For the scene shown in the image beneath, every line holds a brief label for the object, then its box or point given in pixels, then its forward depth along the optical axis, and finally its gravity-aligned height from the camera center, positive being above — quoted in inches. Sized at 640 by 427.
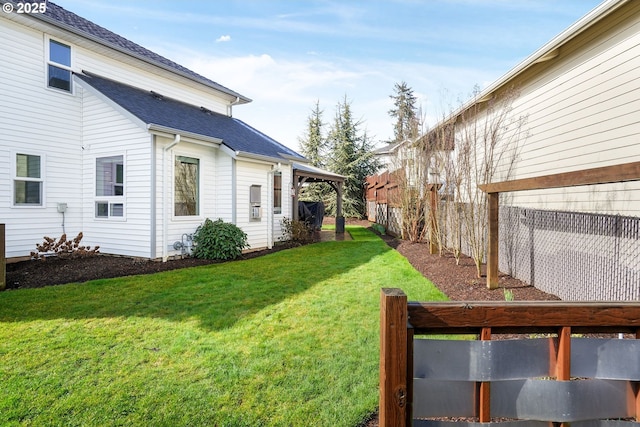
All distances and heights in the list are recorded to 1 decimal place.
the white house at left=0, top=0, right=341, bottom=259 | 309.1 +53.0
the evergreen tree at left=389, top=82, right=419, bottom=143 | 1427.2 +457.0
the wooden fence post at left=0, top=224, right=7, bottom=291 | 210.4 -29.4
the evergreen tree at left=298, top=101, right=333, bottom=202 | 1057.5 +214.4
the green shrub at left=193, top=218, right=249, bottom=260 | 335.3 -28.0
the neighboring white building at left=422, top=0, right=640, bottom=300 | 160.1 +30.3
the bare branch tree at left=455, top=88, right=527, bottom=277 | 259.9 +46.6
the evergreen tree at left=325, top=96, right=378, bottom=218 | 922.1 +134.1
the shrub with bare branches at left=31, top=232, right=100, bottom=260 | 312.8 -34.2
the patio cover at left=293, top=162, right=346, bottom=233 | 499.2 +51.0
